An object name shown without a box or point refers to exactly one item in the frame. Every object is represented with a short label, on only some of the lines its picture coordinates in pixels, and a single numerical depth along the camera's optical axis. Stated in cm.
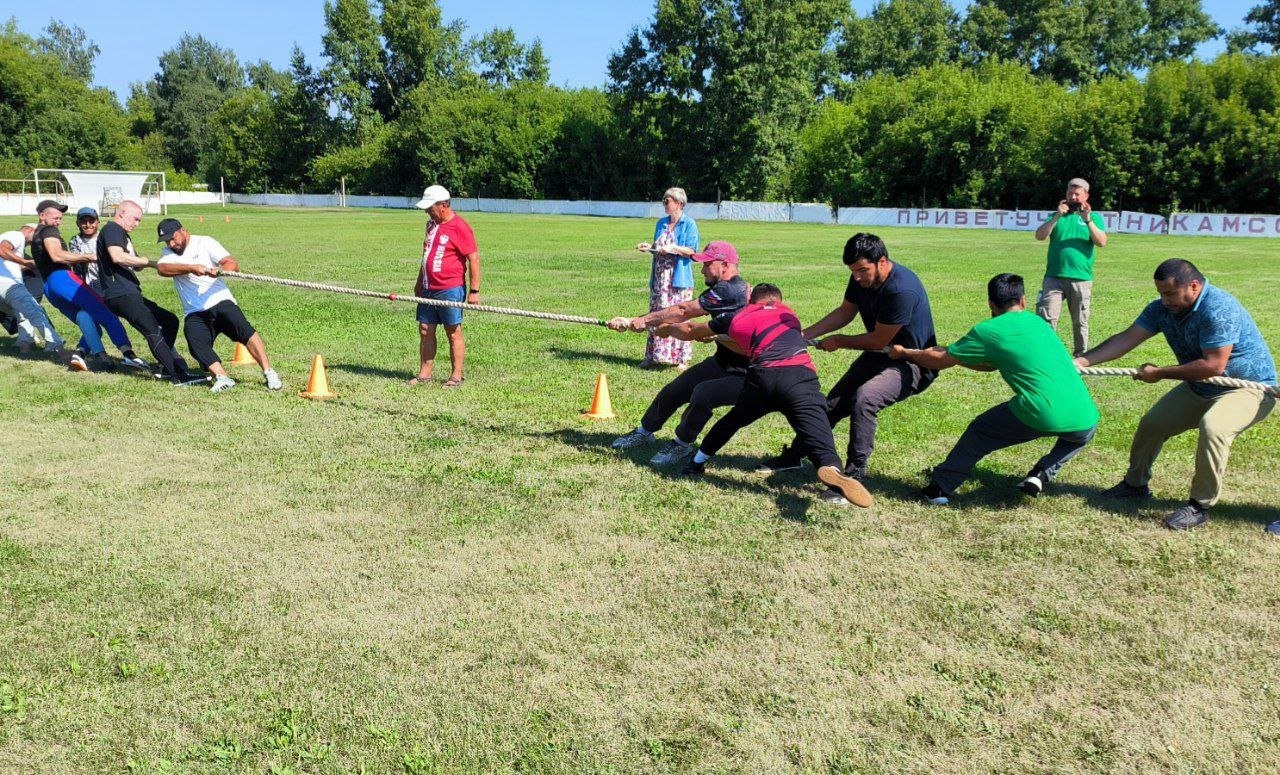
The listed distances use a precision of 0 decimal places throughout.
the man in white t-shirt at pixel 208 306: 950
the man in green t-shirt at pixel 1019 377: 606
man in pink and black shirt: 639
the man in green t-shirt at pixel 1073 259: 1092
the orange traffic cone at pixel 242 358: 1114
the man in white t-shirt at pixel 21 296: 1148
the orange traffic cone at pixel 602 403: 877
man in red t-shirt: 983
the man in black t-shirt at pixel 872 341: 659
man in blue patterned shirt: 596
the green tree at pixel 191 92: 11362
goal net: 5353
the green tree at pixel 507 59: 9556
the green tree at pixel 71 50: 11012
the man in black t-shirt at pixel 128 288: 1005
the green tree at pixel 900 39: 8631
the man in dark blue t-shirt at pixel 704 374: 726
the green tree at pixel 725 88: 6612
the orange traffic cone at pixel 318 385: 948
